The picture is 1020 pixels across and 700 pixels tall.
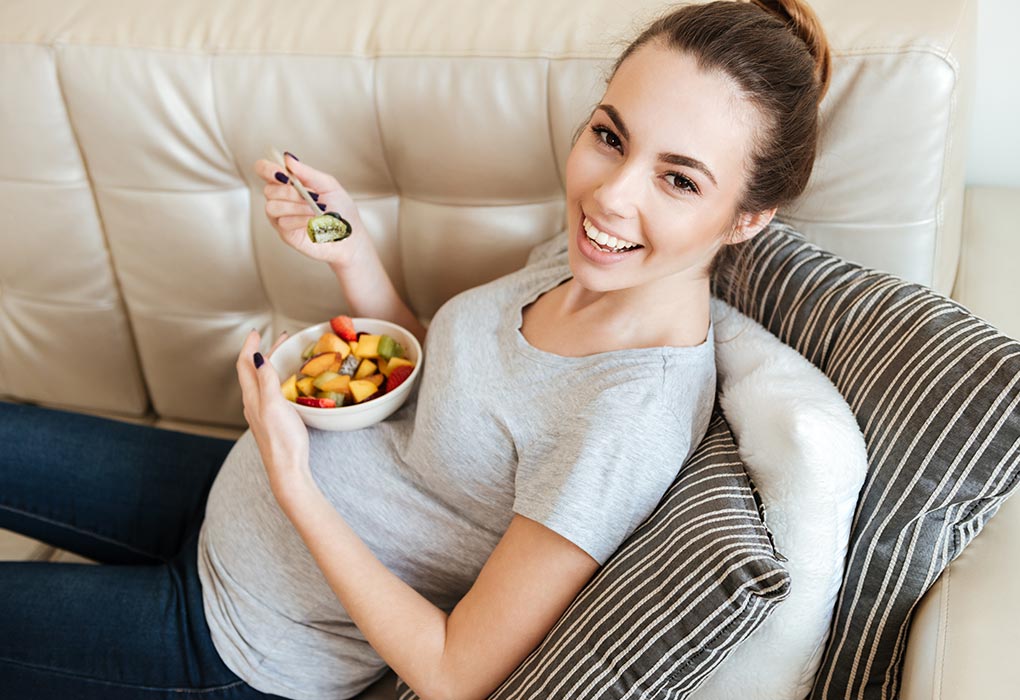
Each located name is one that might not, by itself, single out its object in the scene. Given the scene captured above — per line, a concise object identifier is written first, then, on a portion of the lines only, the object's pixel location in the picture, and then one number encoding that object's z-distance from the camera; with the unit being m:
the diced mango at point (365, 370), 1.14
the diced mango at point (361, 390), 1.10
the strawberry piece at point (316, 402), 1.08
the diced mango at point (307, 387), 1.11
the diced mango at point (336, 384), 1.10
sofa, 1.07
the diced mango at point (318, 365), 1.12
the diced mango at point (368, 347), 1.17
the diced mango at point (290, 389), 1.10
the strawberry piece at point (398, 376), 1.13
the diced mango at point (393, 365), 1.16
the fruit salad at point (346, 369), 1.10
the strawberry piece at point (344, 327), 1.18
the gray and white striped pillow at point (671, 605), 0.77
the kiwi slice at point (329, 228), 1.17
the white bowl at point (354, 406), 1.08
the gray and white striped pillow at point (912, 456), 0.80
